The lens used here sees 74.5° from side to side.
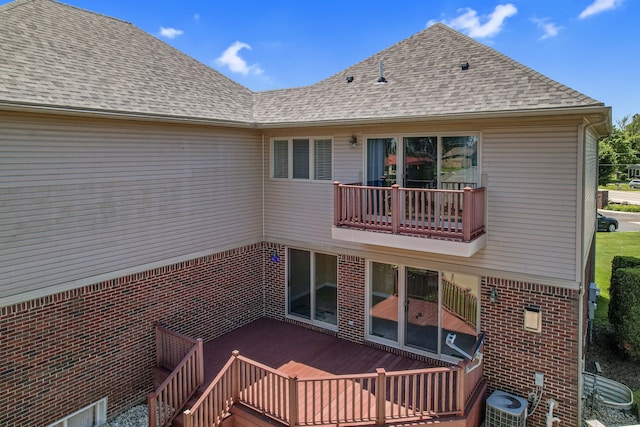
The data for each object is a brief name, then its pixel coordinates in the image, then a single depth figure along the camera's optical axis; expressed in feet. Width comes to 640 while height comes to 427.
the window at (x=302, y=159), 32.83
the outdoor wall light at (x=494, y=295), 26.13
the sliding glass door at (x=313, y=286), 34.08
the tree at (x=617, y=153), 165.17
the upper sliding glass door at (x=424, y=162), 26.61
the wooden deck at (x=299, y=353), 28.27
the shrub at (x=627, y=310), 32.35
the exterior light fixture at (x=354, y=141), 30.73
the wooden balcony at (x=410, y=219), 24.37
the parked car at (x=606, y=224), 87.51
